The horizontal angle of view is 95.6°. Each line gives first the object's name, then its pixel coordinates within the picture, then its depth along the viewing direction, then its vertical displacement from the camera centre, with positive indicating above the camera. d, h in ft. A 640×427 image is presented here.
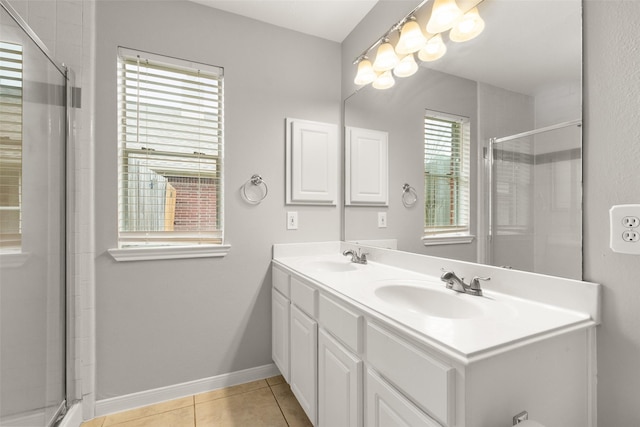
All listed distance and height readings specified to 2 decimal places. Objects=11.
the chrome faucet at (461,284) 3.75 -0.93
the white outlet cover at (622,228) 2.58 -0.12
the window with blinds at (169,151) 5.56 +1.25
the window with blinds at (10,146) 3.67 +0.86
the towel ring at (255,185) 6.34 +0.62
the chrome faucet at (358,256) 6.17 -0.93
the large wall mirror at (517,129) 3.14 +1.07
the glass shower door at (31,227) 3.73 -0.22
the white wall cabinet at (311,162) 6.74 +1.22
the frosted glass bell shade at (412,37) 4.82 +2.96
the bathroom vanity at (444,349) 2.32 -1.30
